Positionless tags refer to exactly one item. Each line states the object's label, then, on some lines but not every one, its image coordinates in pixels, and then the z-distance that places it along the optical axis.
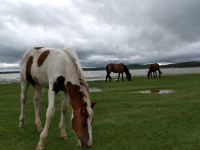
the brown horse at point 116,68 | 26.26
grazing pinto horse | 3.68
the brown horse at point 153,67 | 29.21
